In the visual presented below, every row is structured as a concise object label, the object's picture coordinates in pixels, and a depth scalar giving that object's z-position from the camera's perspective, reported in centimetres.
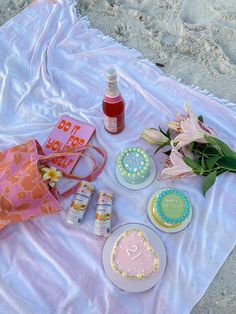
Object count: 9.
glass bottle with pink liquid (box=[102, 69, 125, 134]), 106
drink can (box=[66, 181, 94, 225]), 114
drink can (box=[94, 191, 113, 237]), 111
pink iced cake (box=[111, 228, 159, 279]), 106
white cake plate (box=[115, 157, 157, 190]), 122
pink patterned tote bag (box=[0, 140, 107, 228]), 114
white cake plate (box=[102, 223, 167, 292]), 106
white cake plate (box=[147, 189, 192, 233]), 114
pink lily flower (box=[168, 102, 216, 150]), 111
